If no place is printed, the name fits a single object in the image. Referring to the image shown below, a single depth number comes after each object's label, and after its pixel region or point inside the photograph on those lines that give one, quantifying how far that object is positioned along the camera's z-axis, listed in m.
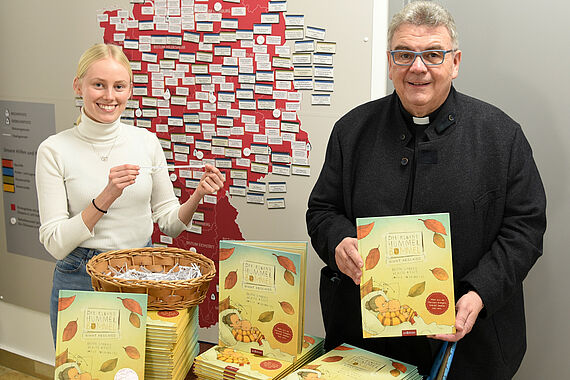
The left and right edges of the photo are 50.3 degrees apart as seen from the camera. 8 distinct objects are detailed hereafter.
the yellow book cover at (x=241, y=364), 1.64
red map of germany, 2.58
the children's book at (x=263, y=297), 1.72
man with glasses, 1.72
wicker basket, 1.73
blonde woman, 2.07
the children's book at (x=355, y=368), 1.59
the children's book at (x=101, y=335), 1.59
